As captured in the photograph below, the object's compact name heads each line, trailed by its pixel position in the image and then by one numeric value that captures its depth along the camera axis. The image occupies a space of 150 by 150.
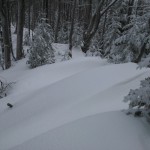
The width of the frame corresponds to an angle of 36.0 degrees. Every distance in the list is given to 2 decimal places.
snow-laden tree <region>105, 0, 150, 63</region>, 8.38
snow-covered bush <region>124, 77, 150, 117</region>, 3.76
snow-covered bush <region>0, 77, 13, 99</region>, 8.59
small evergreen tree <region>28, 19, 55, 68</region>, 12.93
